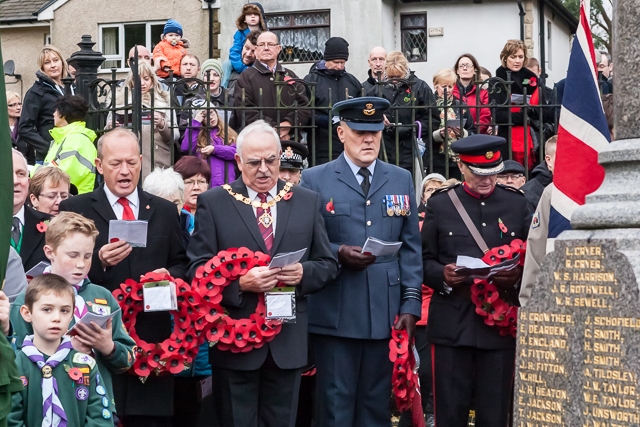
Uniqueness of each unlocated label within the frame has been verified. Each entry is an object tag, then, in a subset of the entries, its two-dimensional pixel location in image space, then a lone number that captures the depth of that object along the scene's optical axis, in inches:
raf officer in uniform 272.2
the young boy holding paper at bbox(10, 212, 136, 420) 235.3
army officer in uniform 281.1
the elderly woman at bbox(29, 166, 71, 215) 294.7
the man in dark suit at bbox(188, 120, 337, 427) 256.2
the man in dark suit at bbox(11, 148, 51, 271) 264.1
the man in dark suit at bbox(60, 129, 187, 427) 267.9
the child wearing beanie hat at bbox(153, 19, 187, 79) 563.5
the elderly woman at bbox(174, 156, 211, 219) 326.3
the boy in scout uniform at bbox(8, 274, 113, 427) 220.7
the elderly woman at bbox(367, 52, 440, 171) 406.9
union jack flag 249.8
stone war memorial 208.1
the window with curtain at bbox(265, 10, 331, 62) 1031.0
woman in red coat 433.7
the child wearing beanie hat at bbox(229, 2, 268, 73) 548.1
